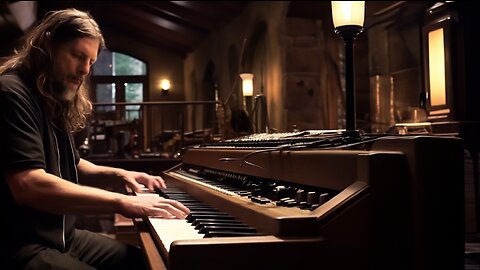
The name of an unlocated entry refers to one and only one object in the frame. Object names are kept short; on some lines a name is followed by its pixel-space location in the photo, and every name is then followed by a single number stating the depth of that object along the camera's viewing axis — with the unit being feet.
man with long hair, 4.85
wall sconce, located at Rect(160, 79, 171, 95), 53.77
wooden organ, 3.33
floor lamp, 5.44
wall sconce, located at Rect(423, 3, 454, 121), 14.15
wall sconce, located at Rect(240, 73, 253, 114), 20.53
